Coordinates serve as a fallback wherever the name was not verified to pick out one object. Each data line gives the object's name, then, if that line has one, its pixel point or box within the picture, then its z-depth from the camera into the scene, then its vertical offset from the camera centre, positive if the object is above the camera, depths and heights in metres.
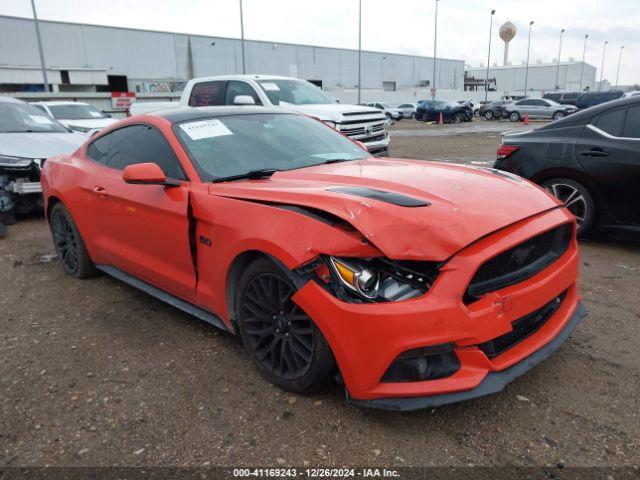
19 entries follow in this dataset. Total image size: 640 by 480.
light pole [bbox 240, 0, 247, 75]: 33.51 +4.47
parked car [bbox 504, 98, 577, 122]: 32.78 -1.22
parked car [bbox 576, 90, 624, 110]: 35.84 -0.63
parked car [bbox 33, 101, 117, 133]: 12.59 -0.42
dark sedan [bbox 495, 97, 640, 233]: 4.82 -0.70
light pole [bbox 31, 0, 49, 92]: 27.27 +4.62
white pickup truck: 9.61 -0.09
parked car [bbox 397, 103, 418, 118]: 45.37 -1.53
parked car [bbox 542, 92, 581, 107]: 37.27 -0.57
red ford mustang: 2.28 -0.81
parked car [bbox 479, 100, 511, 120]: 37.00 -1.37
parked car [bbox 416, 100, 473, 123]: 35.31 -1.34
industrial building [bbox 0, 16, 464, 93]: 45.44 +3.91
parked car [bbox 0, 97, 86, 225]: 6.92 -0.70
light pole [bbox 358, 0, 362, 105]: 46.66 +5.85
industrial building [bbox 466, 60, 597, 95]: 100.31 +2.61
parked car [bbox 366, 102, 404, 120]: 41.47 -1.46
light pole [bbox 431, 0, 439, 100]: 60.19 +5.69
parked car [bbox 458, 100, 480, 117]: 42.12 -1.38
